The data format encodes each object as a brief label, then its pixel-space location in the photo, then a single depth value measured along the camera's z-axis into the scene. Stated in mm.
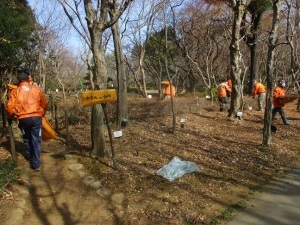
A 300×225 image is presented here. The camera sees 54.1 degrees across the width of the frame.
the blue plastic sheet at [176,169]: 5242
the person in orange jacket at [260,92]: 13020
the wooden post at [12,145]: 5195
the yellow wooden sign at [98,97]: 4766
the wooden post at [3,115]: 6893
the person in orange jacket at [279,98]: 10172
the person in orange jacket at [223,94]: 12492
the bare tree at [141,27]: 18184
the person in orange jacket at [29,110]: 4980
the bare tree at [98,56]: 5254
